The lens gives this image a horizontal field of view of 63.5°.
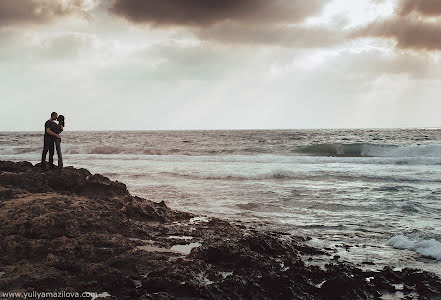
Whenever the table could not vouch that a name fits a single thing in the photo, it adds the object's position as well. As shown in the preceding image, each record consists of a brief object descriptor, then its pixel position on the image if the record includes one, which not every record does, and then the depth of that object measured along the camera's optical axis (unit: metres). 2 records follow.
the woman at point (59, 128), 10.36
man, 10.22
